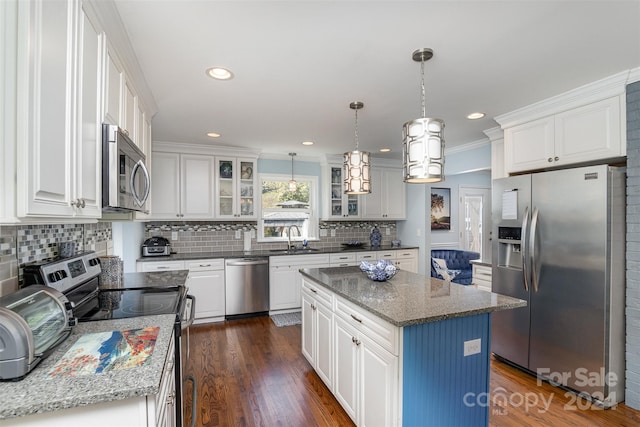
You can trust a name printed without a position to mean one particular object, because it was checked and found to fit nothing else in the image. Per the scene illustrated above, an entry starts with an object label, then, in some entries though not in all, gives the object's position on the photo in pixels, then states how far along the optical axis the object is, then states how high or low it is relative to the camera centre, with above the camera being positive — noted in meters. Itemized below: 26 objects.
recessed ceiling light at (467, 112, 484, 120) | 2.97 +0.94
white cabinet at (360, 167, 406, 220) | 5.20 +0.26
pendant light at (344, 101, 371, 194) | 2.41 +0.30
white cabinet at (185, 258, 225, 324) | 3.97 -0.98
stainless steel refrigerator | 2.22 -0.50
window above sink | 4.93 +0.05
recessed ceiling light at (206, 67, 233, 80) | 2.09 +0.95
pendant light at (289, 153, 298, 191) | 4.53 +0.39
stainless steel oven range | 1.49 -0.52
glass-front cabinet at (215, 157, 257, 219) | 4.43 +0.34
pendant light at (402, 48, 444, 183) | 1.72 +0.35
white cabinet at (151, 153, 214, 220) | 4.07 +0.34
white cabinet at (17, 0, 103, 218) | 0.84 +0.33
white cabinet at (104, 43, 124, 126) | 1.46 +0.62
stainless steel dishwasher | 4.14 -1.00
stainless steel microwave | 1.38 +0.19
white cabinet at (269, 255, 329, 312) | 4.33 -0.96
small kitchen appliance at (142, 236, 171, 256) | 3.97 -0.45
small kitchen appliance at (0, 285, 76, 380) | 0.94 -0.40
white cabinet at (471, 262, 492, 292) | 3.42 -0.71
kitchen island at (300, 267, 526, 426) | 1.59 -0.78
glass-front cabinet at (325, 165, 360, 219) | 5.04 +0.18
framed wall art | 6.49 +0.07
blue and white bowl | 2.38 -0.45
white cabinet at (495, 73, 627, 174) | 2.25 +0.68
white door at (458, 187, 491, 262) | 6.67 -0.16
